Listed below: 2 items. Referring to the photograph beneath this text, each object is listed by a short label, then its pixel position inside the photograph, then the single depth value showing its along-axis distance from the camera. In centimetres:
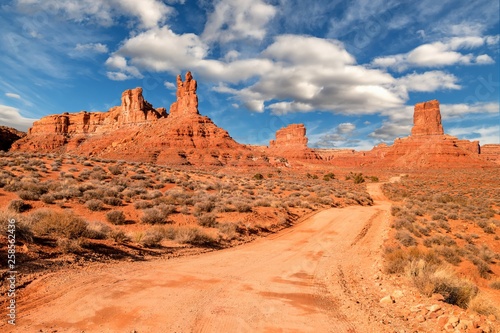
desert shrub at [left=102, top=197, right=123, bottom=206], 1457
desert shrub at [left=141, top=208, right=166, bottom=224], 1291
